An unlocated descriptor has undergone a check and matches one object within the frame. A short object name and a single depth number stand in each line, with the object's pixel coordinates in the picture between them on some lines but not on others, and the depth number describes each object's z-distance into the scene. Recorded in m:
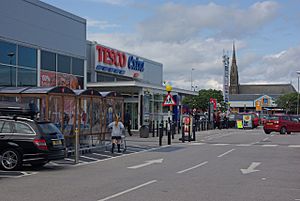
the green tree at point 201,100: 83.69
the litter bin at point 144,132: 32.03
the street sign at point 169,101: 27.77
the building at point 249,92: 131.38
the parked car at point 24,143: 14.62
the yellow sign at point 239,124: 52.94
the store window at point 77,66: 34.16
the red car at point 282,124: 40.13
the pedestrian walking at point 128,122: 33.50
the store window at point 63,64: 32.09
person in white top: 21.33
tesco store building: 39.59
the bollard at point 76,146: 17.22
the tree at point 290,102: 117.19
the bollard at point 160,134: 25.89
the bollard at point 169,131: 26.75
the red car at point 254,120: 54.14
